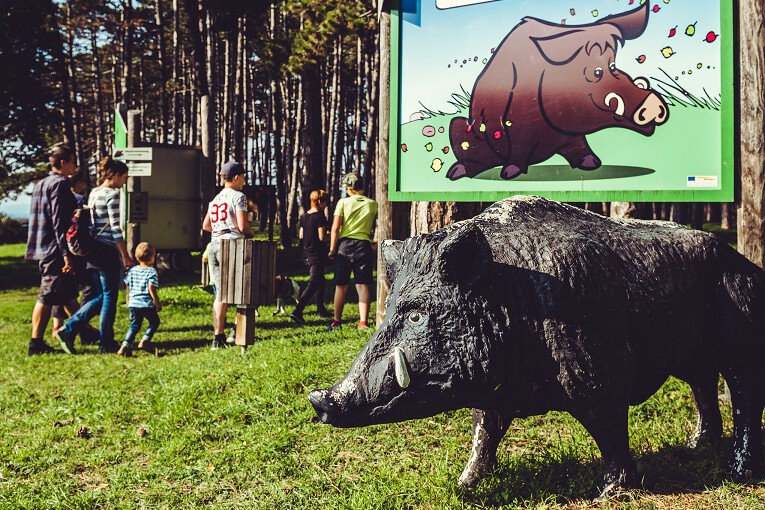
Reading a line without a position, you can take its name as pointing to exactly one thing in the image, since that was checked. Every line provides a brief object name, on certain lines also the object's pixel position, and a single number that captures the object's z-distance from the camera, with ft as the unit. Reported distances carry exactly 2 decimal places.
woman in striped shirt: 27.09
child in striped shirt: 26.84
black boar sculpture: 9.71
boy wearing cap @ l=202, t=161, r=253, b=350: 25.66
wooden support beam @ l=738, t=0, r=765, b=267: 15.29
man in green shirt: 28.81
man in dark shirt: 25.63
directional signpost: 36.96
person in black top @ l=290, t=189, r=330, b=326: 32.68
